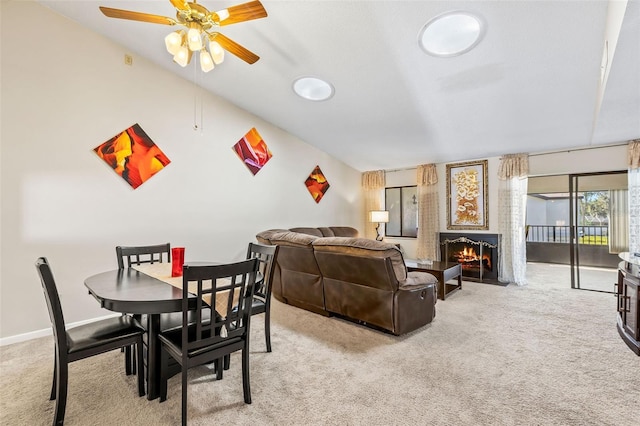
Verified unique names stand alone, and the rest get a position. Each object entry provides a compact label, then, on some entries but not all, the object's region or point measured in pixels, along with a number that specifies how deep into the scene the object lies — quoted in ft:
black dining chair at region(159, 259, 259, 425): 5.35
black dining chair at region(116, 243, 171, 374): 7.39
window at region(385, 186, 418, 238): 22.30
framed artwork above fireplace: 18.42
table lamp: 21.68
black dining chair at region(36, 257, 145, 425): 5.34
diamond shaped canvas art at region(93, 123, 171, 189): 11.57
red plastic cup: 7.53
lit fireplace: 18.22
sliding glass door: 15.33
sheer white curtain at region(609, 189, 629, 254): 15.19
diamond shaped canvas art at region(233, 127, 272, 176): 15.85
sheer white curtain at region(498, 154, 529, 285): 16.83
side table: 13.73
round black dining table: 5.39
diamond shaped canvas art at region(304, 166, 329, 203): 19.76
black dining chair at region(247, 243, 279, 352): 8.41
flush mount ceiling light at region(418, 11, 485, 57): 8.79
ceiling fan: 6.88
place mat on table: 6.27
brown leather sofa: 9.27
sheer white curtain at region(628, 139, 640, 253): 13.60
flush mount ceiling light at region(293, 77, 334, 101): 13.23
